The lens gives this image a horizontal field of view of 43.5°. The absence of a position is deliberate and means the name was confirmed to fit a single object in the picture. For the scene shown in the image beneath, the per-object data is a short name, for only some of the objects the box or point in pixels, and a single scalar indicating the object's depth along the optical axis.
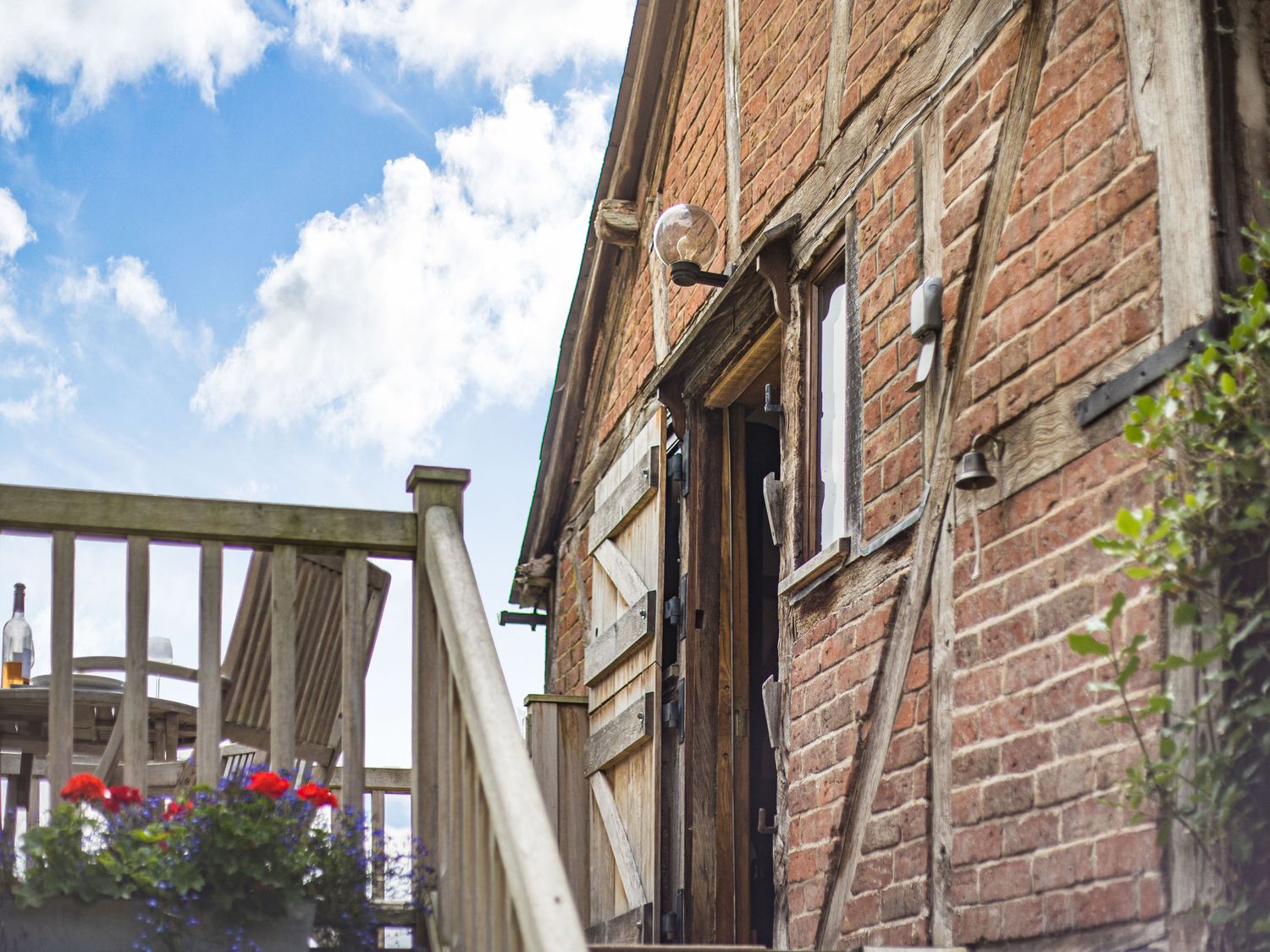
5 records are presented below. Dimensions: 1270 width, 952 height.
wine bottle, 5.06
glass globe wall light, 6.06
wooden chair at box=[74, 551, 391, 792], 3.83
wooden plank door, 6.32
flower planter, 2.72
